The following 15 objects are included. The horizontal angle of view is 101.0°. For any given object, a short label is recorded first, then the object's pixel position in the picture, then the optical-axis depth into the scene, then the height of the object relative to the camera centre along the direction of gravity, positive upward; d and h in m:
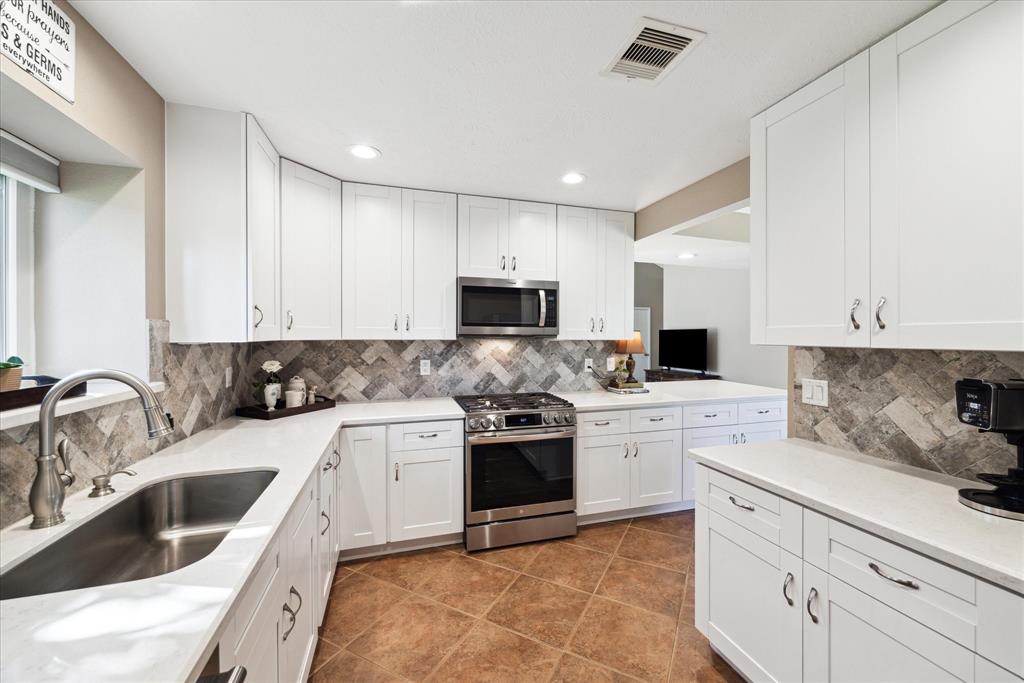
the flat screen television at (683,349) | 6.32 -0.14
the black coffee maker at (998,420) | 1.15 -0.22
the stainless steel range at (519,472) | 2.71 -0.87
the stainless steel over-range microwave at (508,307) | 3.07 +0.25
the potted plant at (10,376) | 1.12 -0.10
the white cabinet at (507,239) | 3.12 +0.77
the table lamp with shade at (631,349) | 3.65 -0.08
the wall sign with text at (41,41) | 1.07 +0.82
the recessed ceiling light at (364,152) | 2.33 +1.06
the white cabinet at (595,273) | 3.37 +0.55
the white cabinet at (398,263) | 2.87 +0.54
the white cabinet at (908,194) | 1.15 +0.48
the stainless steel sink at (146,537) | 1.04 -0.59
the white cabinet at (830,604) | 0.98 -0.76
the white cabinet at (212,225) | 1.84 +0.52
